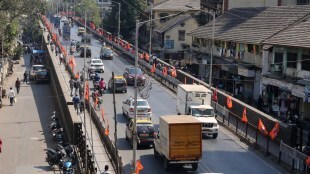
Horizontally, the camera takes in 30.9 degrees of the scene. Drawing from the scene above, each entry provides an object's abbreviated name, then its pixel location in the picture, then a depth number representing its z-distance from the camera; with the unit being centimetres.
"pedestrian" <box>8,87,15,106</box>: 5394
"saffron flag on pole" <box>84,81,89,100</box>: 4300
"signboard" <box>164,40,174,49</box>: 8112
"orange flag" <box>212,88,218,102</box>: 4253
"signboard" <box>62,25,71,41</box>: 10250
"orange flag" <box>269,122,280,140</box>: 3027
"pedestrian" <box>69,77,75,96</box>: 4870
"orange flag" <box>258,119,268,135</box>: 3131
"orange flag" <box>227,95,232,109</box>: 3788
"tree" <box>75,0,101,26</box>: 12669
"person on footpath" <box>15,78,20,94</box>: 6078
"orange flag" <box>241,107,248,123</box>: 3422
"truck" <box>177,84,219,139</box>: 3428
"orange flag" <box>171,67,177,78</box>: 5413
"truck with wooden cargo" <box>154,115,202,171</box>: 2702
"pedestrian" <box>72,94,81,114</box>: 4163
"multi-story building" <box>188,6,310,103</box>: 4953
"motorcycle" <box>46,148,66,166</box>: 3177
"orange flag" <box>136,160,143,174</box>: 2422
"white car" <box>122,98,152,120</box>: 3763
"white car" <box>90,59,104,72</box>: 6269
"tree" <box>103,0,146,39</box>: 9744
